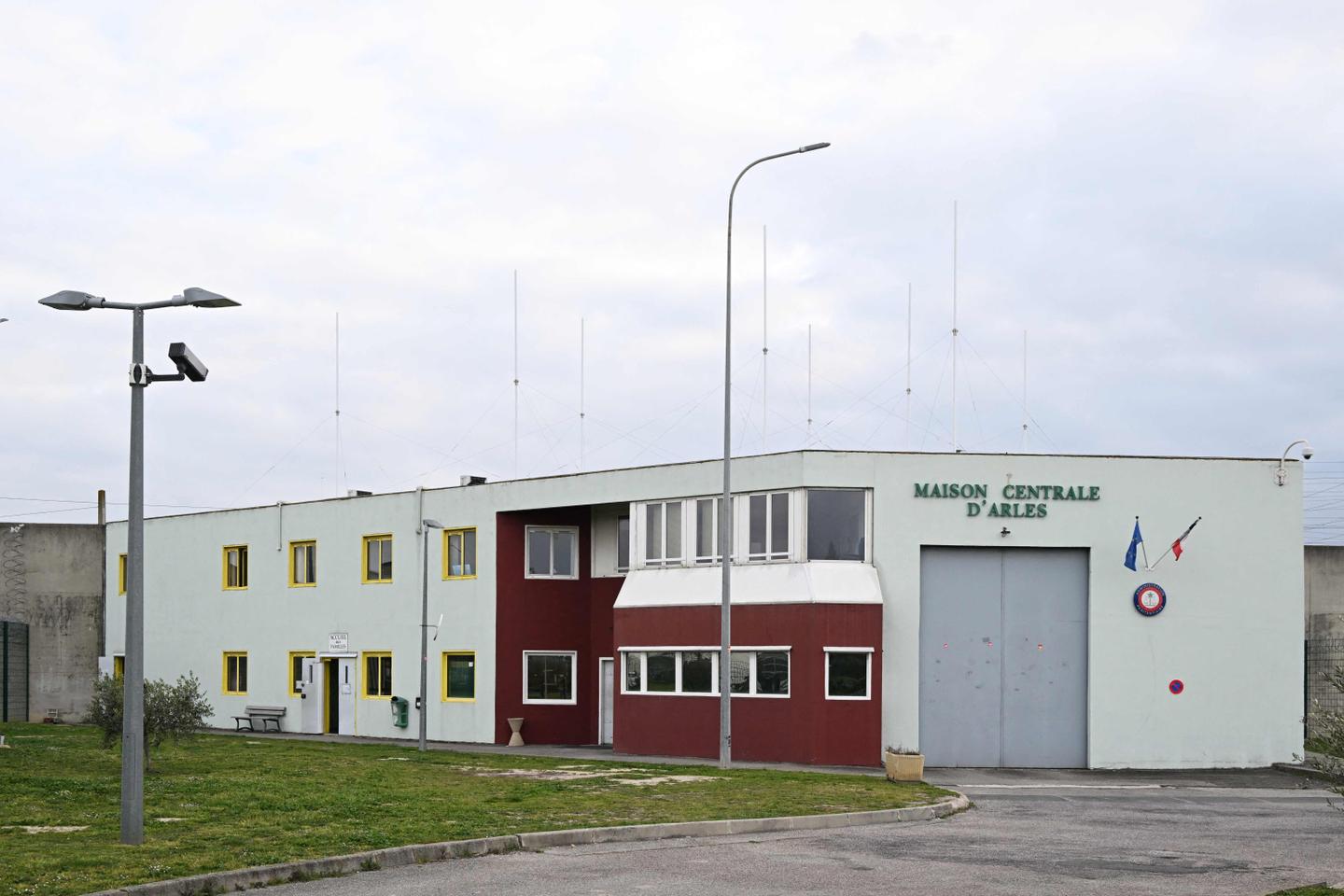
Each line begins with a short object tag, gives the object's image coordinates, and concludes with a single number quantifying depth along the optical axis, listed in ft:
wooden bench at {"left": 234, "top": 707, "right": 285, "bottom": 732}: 149.59
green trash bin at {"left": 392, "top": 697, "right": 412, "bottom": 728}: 137.69
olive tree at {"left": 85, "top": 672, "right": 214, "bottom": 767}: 87.35
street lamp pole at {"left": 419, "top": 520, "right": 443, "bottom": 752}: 113.19
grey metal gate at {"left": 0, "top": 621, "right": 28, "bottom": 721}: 163.32
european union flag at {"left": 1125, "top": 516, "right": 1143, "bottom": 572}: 107.96
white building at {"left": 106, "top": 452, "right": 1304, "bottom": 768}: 107.65
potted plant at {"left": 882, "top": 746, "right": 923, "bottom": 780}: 90.89
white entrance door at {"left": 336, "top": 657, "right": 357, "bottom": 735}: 144.36
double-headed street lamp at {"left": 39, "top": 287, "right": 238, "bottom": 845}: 52.54
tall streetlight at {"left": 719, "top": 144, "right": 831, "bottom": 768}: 97.55
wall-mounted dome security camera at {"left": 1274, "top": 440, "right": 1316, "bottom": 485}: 110.52
